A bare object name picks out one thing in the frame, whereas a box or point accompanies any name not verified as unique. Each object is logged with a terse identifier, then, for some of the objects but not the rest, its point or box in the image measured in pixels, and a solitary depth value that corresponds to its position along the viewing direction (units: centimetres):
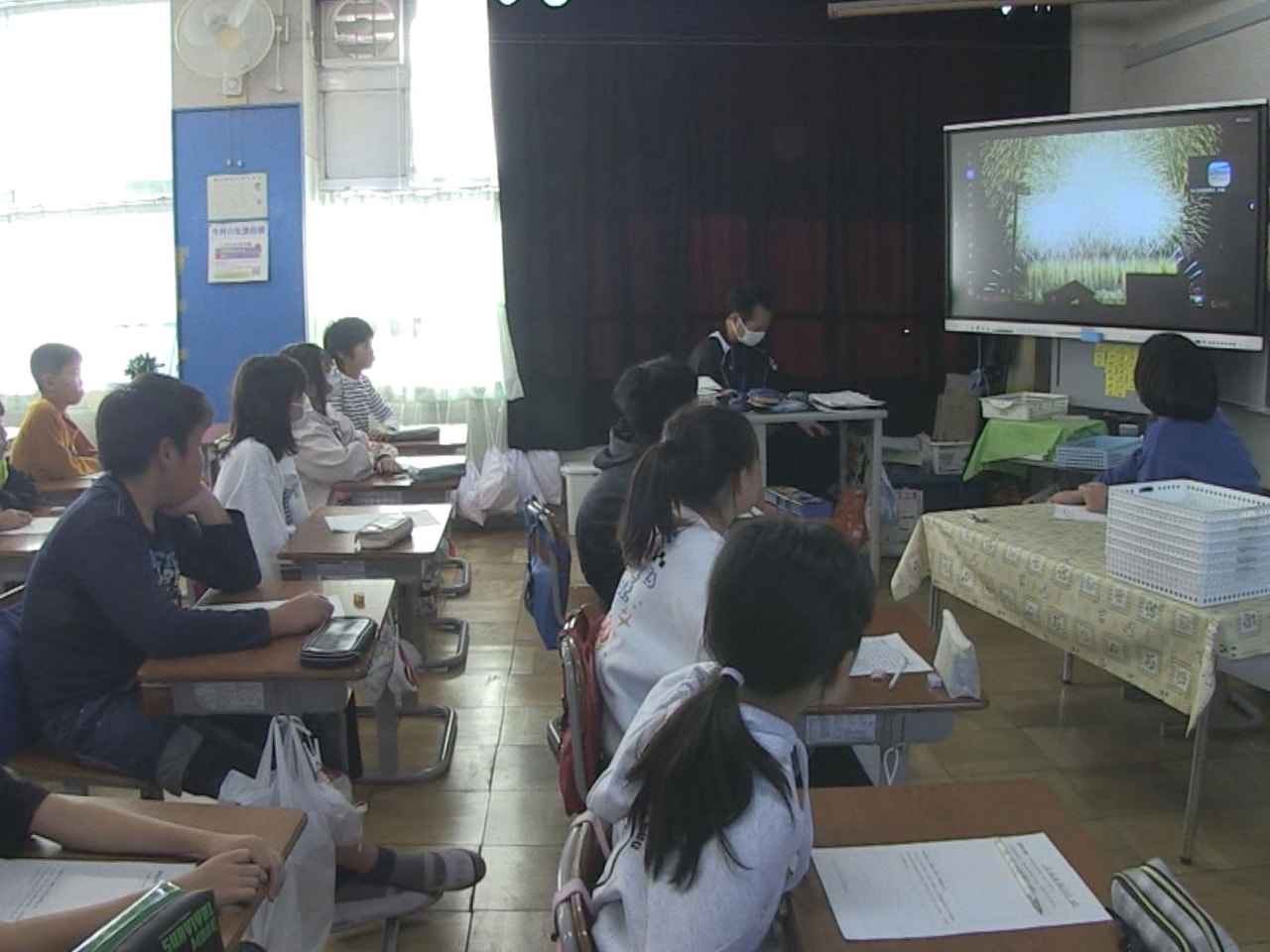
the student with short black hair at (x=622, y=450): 276
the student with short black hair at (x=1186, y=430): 329
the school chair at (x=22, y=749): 221
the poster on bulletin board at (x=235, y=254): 571
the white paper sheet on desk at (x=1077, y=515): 331
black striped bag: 123
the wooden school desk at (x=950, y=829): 130
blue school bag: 302
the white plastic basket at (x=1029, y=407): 508
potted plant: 539
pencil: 138
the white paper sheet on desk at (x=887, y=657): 218
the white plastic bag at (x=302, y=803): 211
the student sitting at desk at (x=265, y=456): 320
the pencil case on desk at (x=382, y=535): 312
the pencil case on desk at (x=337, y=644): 215
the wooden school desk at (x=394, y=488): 404
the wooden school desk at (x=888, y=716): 203
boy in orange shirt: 482
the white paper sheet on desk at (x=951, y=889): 134
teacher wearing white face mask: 554
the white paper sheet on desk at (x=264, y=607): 236
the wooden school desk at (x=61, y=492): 450
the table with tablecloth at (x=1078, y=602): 247
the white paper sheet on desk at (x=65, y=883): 145
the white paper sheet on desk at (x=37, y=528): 360
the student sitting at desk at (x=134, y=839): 146
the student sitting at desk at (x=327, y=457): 409
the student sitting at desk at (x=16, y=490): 422
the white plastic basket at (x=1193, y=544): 247
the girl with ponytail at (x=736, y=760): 124
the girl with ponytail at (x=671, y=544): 205
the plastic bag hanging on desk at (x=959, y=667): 209
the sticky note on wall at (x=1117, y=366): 489
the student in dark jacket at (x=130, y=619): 217
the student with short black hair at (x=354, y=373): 497
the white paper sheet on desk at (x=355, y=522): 333
